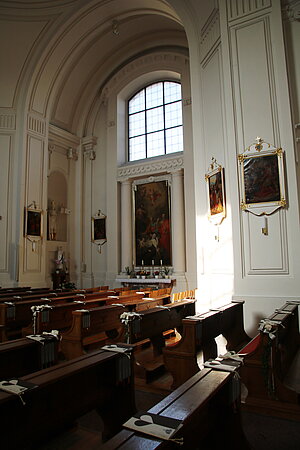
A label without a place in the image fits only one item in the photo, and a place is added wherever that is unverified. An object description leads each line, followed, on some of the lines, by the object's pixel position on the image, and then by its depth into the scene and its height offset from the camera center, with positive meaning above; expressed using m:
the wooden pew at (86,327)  3.98 -0.70
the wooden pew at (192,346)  3.43 -0.81
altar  10.41 -0.42
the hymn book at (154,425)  1.36 -0.64
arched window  11.94 +5.28
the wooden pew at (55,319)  4.34 -0.63
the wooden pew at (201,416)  1.34 -0.66
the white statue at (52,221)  12.17 +1.76
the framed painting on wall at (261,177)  5.39 +1.42
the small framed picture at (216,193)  6.25 +1.37
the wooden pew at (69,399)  1.65 -0.72
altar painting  11.26 +1.49
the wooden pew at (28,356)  2.54 -0.64
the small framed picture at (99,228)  12.48 +1.50
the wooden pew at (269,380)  2.83 -0.98
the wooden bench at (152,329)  3.64 -0.70
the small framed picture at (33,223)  10.69 +1.51
